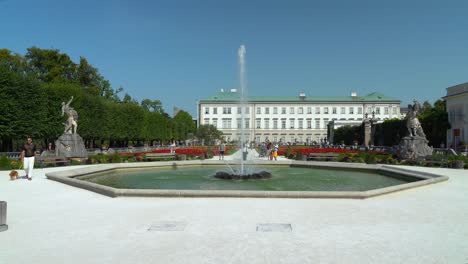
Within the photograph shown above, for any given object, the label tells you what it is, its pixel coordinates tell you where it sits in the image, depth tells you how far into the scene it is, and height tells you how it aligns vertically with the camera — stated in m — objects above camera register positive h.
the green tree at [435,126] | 35.81 +1.84
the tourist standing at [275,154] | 23.15 -0.54
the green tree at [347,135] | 50.94 +1.57
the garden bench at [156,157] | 20.23 -0.63
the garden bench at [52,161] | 16.73 -0.70
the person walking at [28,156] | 11.65 -0.33
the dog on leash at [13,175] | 11.70 -0.93
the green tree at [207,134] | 66.25 +2.01
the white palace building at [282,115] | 88.50 +7.17
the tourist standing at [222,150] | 22.68 -0.28
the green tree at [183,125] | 66.06 +3.79
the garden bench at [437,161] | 17.67 -0.74
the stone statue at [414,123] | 20.59 +1.23
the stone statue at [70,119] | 20.73 +1.49
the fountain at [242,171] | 12.57 -0.98
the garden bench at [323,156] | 20.70 -0.59
